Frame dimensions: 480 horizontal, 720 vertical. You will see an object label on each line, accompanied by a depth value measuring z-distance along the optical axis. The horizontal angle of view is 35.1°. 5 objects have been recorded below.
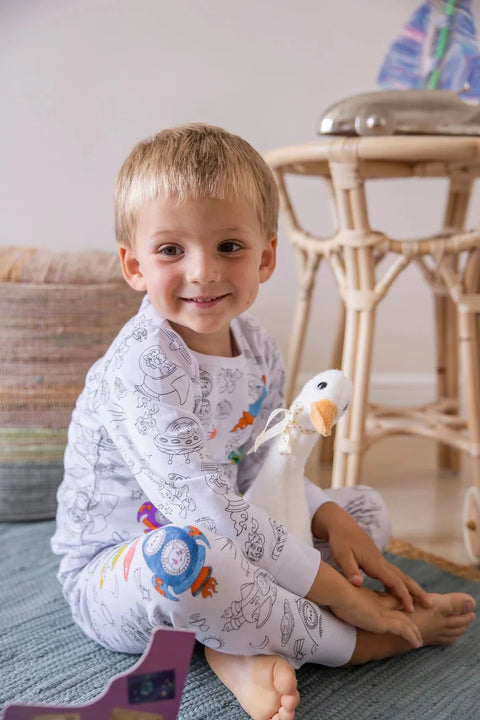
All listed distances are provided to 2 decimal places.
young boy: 0.67
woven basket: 1.11
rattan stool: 1.00
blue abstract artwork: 1.33
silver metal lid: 1.05
